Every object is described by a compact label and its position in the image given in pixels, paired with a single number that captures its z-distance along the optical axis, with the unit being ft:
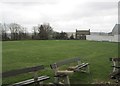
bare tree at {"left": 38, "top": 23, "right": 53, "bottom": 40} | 108.76
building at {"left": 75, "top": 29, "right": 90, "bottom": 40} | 129.57
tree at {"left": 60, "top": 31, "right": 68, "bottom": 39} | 114.06
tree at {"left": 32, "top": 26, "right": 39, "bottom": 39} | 106.15
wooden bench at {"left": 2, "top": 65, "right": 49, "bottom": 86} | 10.54
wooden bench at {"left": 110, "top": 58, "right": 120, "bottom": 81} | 15.08
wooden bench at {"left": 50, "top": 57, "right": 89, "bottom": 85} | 12.52
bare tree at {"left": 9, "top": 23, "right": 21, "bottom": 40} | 102.70
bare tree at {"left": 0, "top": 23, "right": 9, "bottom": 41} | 95.08
